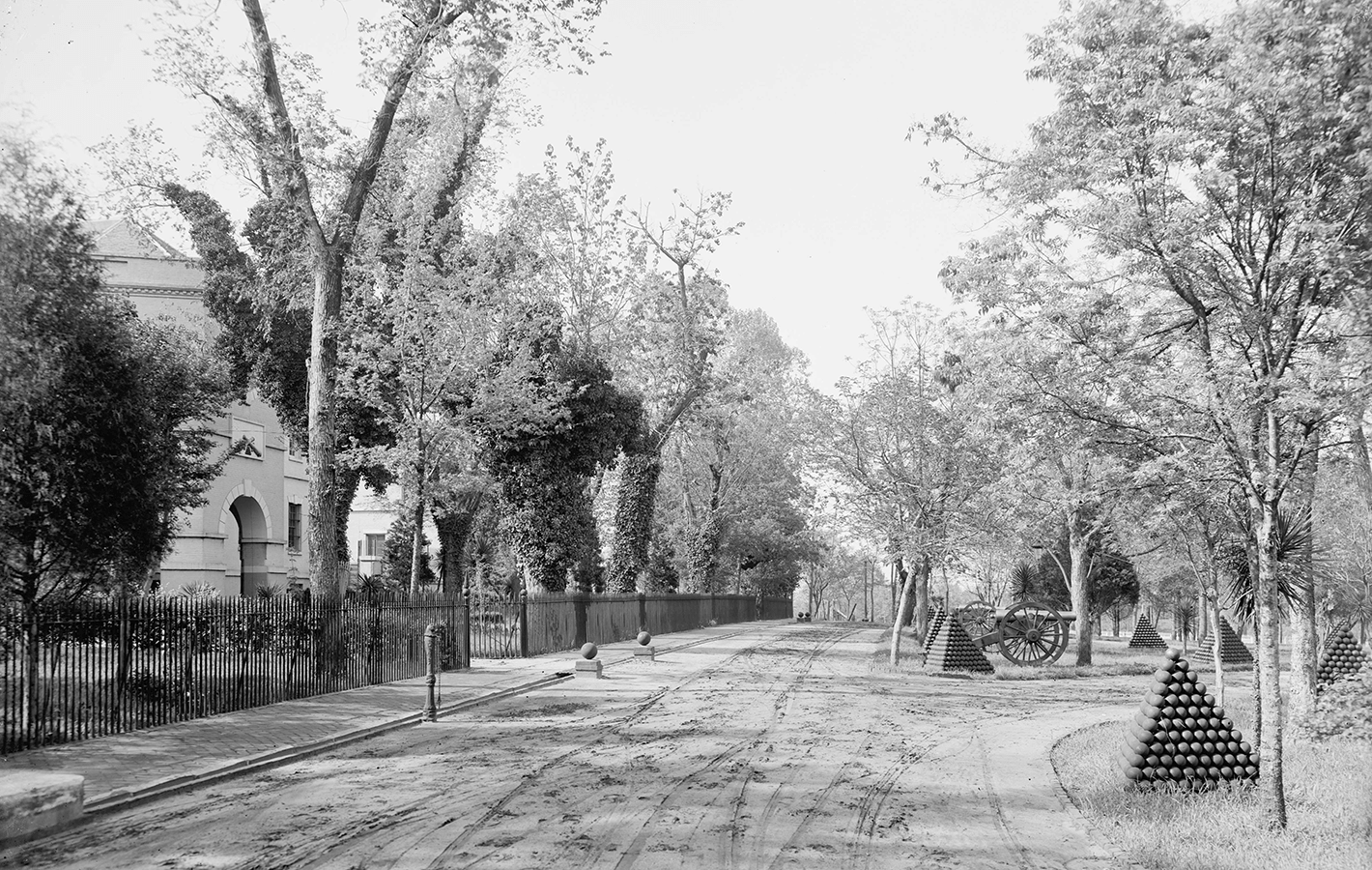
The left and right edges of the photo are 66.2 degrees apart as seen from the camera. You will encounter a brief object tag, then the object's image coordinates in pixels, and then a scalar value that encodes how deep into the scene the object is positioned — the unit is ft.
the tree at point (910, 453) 78.33
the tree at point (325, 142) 55.26
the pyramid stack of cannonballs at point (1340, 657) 54.95
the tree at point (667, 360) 115.55
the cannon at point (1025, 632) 79.51
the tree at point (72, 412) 32.07
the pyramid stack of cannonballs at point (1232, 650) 85.87
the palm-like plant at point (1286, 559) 31.86
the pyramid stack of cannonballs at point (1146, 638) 114.43
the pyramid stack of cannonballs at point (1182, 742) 30.37
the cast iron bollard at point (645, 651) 81.25
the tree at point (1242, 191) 27.25
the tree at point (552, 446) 82.99
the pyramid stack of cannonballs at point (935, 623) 78.19
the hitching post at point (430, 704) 45.19
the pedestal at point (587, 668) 68.20
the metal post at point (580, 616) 92.22
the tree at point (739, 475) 160.97
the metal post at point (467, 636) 69.29
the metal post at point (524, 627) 79.61
